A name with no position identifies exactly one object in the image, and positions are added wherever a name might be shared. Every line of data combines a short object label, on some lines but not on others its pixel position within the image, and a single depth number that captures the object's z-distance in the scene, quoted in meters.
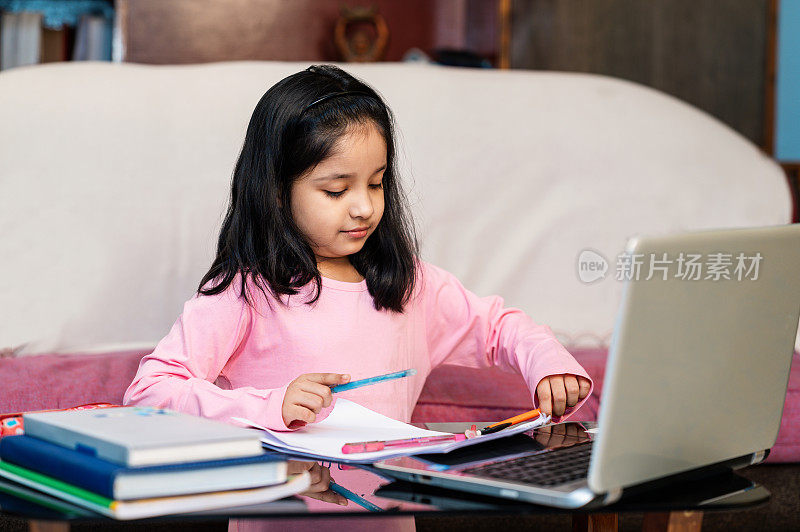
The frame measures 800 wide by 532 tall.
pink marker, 1.78
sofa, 3.00
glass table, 1.59
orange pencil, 1.88
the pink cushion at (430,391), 2.39
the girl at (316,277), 2.10
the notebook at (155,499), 1.55
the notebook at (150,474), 1.56
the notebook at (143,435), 1.57
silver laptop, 1.59
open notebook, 1.76
